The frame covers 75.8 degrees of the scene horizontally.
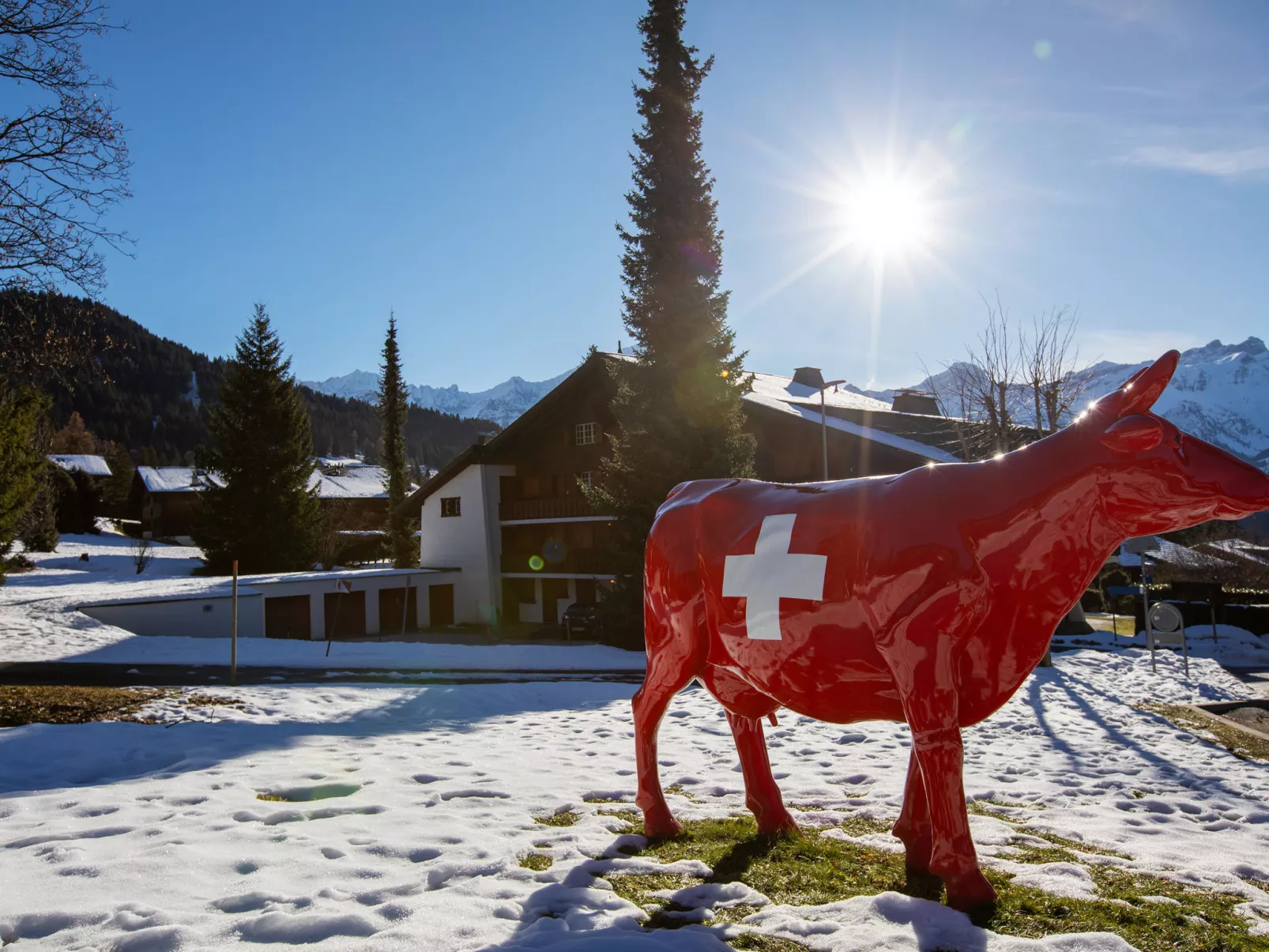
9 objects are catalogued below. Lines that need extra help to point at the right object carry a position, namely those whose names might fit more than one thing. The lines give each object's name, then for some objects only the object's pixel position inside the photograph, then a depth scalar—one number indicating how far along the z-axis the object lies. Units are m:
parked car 29.53
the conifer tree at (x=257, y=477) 36.78
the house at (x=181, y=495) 67.44
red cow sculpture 4.02
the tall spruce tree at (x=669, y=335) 22.97
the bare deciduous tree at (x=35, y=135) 10.70
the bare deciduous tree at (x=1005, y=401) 23.41
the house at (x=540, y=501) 33.22
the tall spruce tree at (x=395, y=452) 43.72
